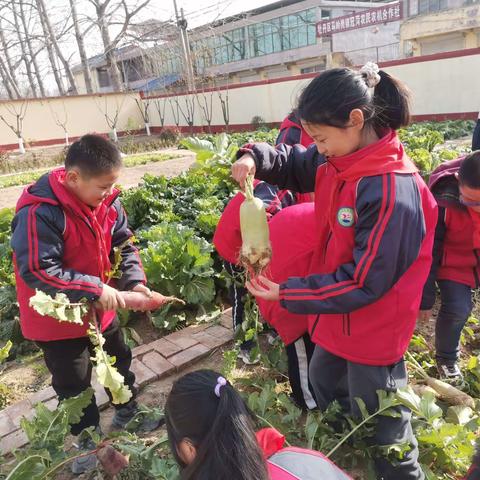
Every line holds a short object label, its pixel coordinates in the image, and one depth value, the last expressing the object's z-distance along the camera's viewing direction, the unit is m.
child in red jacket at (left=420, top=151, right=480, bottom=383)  2.44
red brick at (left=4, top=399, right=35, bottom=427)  2.75
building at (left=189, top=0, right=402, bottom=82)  32.31
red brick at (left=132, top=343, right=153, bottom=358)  3.34
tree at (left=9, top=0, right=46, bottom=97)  31.99
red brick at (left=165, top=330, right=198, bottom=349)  3.42
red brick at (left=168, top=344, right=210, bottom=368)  3.18
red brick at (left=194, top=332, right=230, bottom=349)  3.37
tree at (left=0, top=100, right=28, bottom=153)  21.92
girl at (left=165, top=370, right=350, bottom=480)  1.14
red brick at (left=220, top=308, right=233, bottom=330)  3.68
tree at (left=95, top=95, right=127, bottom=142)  25.56
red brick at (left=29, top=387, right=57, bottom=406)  2.89
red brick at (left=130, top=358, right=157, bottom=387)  2.99
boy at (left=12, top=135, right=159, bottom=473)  2.04
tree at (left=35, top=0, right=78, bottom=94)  29.42
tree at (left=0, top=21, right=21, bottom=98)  31.53
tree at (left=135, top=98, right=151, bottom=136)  26.95
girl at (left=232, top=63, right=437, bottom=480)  1.56
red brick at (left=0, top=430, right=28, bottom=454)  2.50
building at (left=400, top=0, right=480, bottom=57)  24.39
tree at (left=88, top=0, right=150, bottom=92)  27.67
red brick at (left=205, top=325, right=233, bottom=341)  3.46
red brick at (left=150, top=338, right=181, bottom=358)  3.31
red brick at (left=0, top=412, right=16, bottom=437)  2.63
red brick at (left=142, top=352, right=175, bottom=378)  3.09
